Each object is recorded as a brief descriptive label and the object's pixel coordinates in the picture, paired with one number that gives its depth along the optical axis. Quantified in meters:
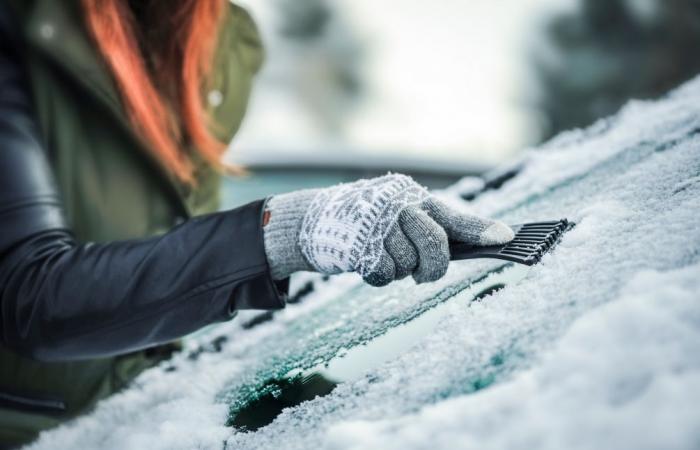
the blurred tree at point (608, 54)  9.92
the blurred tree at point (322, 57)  11.69
